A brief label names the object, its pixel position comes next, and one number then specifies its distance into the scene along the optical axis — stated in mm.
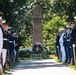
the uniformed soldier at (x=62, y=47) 23372
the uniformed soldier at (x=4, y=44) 14586
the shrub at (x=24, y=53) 46688
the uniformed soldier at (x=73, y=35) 17578
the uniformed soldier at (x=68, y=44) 20616
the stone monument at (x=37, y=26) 47750
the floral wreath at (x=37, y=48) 43688
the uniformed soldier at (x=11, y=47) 21325
